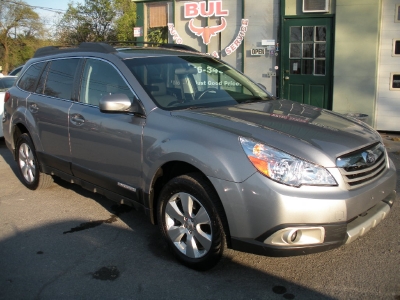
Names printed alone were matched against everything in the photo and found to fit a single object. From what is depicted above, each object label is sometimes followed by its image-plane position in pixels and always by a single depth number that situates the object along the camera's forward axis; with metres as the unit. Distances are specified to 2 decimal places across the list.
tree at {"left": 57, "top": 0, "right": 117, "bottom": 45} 26.77
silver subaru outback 3.10
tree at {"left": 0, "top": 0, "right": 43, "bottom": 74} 36.47
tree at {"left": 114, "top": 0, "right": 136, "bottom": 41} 22.27
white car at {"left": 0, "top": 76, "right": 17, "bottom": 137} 9.60
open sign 10.32
